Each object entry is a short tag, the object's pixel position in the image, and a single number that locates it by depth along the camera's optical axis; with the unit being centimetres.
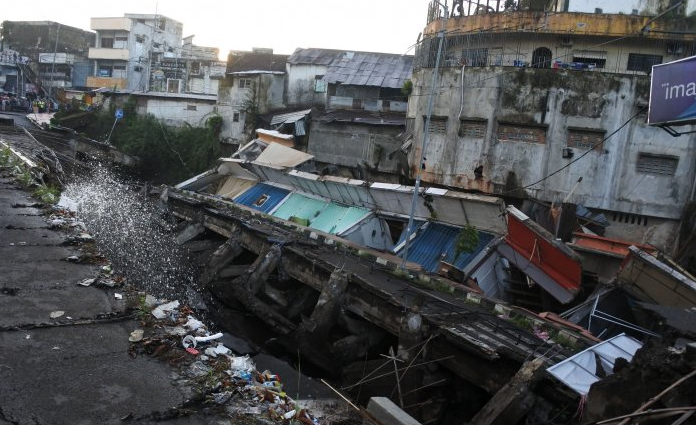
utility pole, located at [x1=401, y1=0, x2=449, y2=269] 1268
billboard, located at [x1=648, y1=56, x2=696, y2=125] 825
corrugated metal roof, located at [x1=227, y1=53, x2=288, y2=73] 3403
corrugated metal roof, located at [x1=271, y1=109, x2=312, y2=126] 2808
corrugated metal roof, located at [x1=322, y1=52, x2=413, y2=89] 2961
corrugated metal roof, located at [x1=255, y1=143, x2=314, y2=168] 2203
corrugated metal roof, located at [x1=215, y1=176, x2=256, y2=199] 2393
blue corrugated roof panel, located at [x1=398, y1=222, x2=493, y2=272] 1453
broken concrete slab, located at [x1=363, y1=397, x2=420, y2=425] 427
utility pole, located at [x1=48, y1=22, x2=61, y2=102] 4484
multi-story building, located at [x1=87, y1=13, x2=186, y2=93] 4456
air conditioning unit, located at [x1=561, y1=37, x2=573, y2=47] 2055
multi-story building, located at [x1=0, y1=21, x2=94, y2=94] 4509
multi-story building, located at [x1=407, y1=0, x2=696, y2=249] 1703
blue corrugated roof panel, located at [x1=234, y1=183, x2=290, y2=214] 2164
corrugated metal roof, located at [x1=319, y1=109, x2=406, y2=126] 2579
